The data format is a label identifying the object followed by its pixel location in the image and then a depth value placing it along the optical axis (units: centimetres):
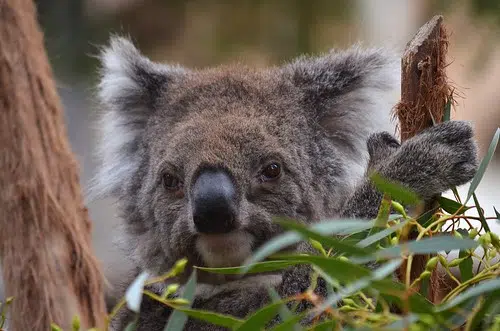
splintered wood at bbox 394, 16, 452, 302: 250
